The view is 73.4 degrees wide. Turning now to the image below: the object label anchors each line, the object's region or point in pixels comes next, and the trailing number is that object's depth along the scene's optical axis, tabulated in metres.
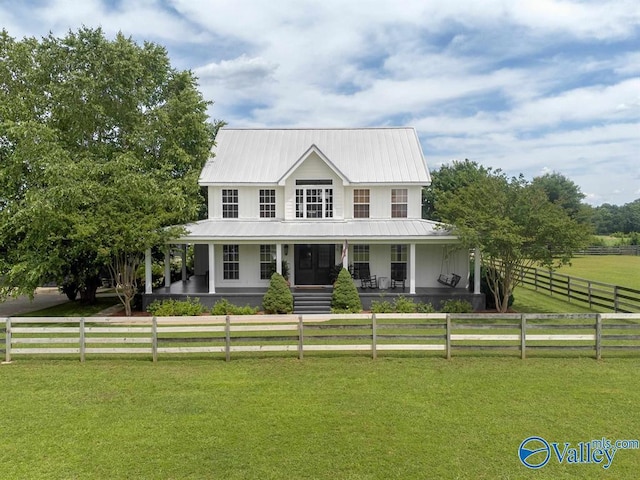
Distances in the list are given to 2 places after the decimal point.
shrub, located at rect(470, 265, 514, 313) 18.44
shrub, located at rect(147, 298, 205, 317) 17.03
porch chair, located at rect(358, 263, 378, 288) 19.66
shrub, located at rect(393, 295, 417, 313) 16.77
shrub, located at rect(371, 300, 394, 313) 16.77
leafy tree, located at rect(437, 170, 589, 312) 15.52
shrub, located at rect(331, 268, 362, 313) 16.92
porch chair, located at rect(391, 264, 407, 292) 20.16
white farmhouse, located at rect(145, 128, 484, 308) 18.50
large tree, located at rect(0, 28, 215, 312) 16.64
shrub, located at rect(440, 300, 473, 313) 16.92
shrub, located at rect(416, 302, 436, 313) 17.03
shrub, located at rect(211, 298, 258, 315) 17.06
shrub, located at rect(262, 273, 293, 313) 16.95
